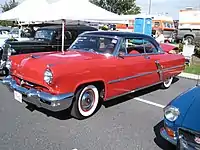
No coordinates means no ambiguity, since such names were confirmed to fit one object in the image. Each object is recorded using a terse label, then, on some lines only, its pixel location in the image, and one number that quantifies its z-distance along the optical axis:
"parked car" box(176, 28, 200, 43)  15.50
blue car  2.01
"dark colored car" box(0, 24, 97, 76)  5.54
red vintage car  2.92
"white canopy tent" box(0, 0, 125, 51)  6.14
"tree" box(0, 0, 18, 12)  34.74
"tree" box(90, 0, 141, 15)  27.86
